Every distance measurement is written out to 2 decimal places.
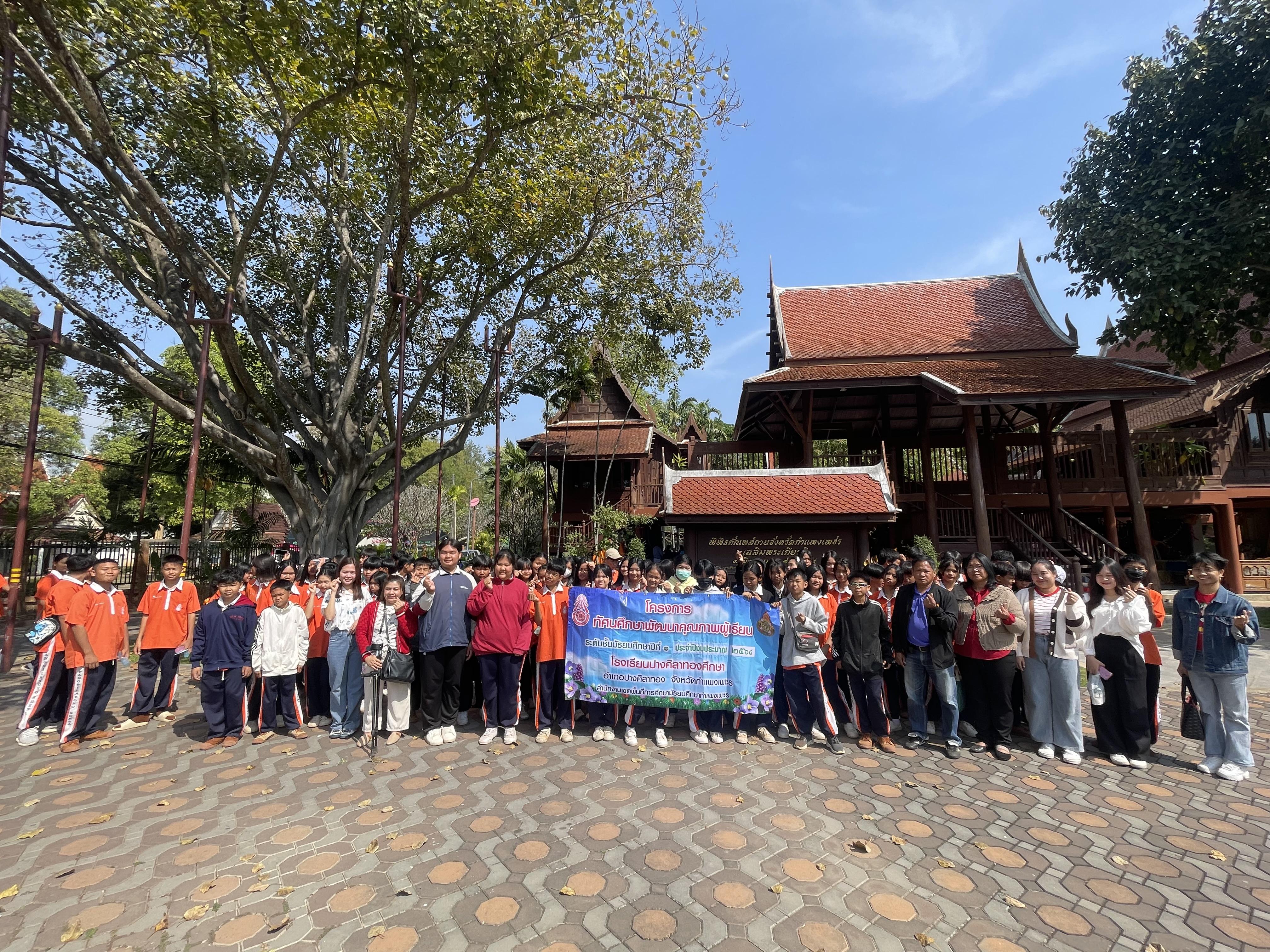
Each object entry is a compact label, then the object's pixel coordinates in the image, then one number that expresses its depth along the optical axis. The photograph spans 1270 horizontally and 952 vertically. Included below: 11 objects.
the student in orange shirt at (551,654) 5.54
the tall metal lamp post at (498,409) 13.17
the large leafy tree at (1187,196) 11.98
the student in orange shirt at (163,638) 5.70
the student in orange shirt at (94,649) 5.21
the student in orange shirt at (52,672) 5.30
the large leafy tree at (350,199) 7.44
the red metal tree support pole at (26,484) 6.35
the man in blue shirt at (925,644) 4.96
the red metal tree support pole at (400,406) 9.78
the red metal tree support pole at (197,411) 7.86
